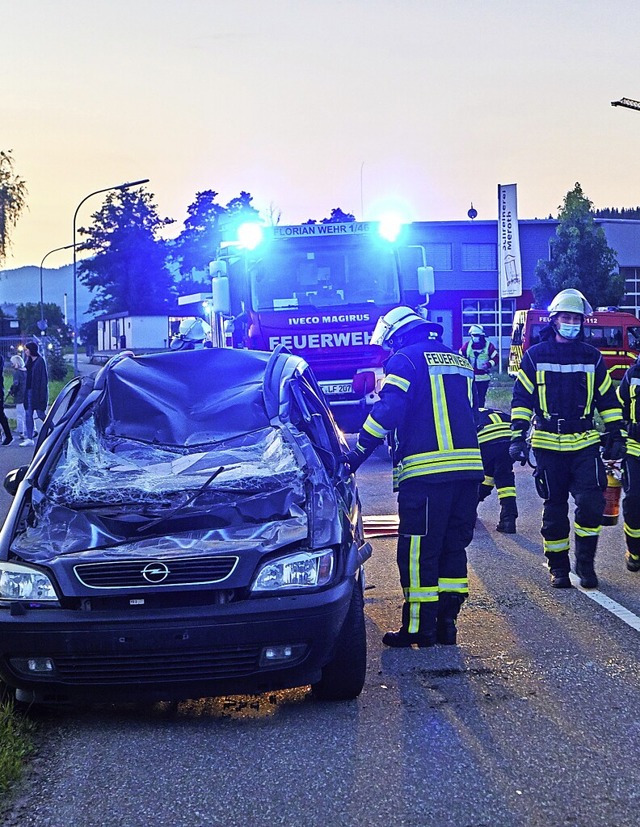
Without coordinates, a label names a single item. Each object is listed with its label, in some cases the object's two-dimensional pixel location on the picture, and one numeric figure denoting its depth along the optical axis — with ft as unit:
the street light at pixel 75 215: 104.63
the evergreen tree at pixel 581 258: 135.74
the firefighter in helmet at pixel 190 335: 37.70
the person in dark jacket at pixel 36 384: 58.70
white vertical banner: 117.91
